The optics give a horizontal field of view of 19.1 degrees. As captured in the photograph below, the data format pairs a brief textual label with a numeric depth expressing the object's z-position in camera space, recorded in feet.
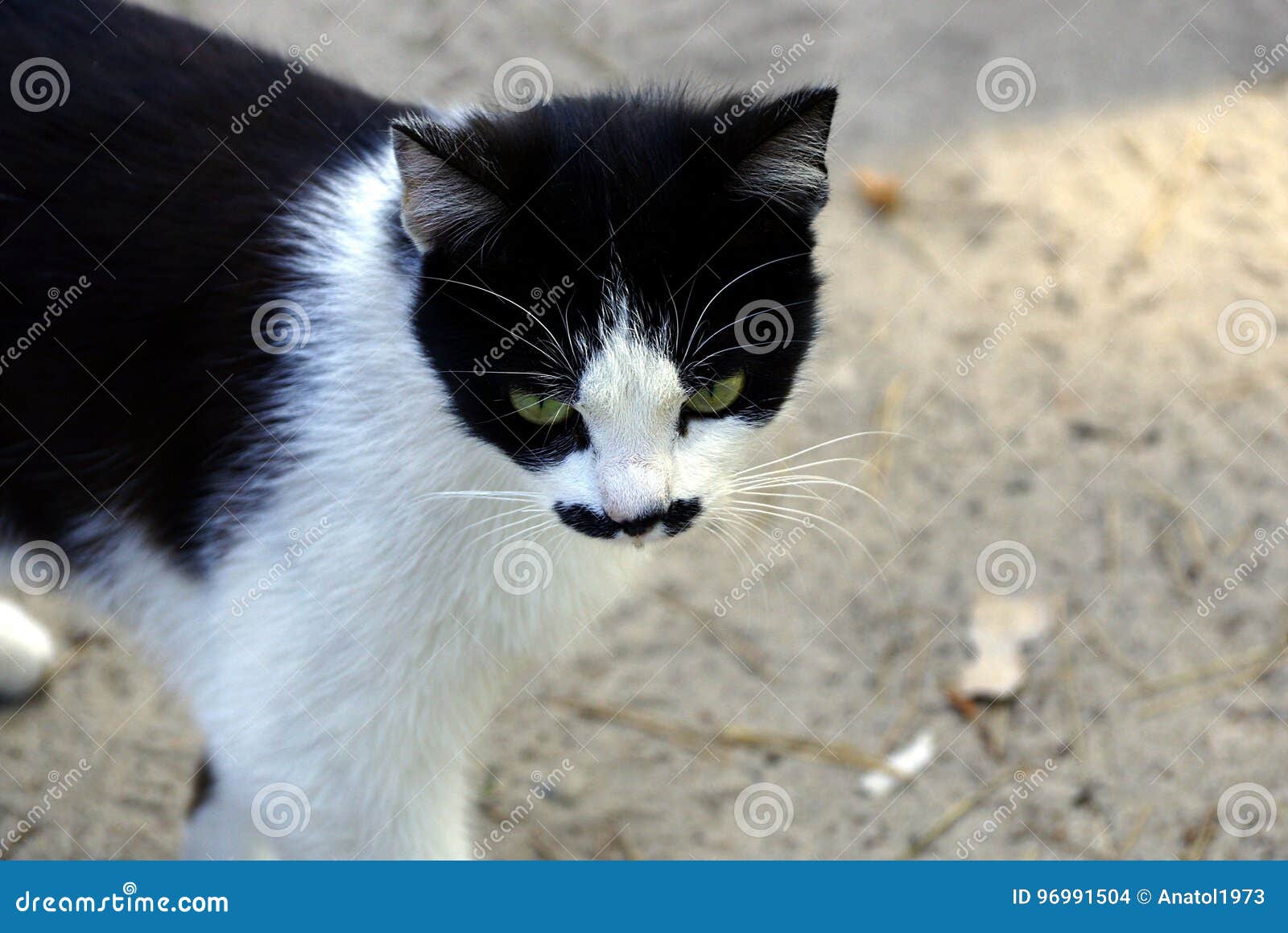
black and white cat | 2.72
